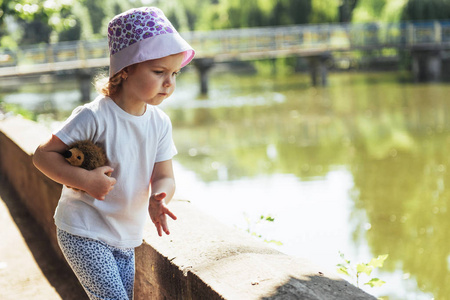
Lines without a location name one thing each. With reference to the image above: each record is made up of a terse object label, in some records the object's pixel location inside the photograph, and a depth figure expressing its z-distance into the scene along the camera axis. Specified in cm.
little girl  206
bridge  2341
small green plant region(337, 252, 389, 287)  293
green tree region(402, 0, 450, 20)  2957
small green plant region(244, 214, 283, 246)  349
